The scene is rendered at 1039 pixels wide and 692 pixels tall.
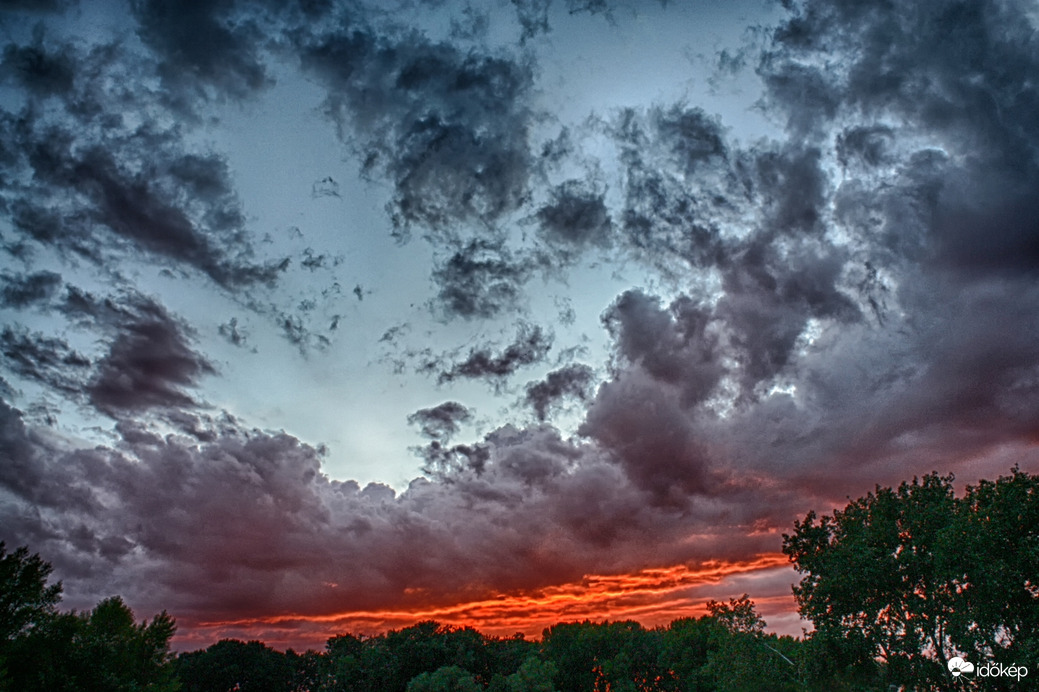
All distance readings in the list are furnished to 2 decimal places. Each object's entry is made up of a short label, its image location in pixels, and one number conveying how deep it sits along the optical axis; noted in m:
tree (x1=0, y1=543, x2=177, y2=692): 39.25
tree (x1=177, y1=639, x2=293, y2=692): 83.75
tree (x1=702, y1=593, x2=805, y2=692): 39.03
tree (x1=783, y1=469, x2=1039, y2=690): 29.48
